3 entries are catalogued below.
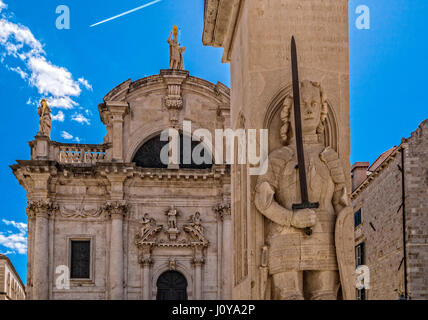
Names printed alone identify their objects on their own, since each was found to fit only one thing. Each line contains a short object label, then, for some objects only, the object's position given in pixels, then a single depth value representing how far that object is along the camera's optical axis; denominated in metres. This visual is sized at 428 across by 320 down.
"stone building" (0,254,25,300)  58.20
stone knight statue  6.55
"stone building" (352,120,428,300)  25.97
